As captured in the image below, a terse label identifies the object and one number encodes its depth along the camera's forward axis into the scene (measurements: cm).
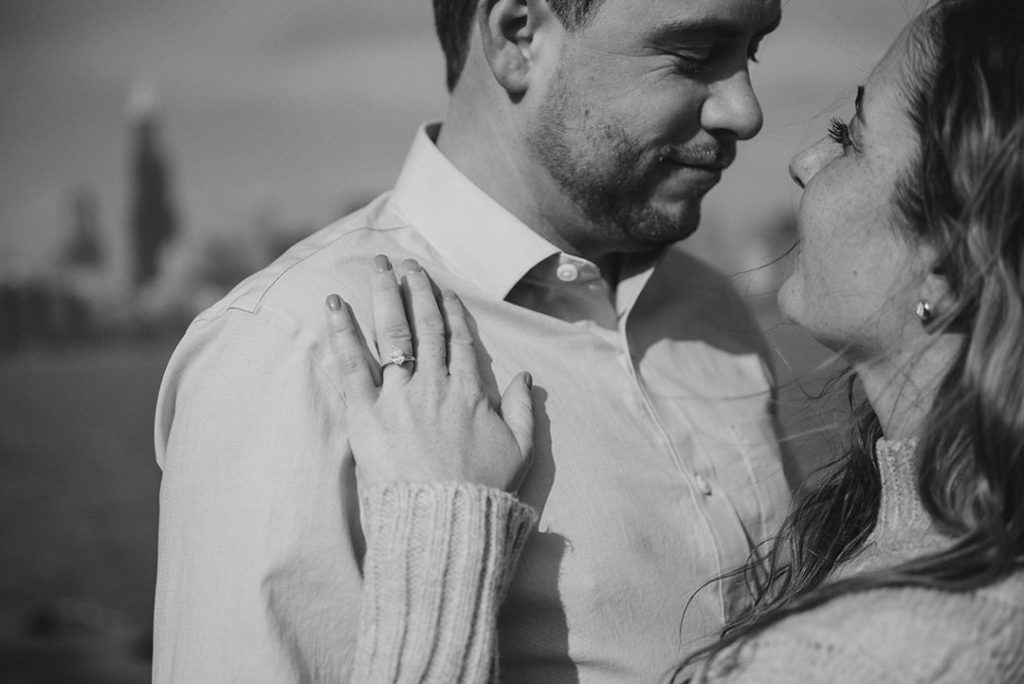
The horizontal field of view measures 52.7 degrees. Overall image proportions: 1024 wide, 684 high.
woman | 116
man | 132
